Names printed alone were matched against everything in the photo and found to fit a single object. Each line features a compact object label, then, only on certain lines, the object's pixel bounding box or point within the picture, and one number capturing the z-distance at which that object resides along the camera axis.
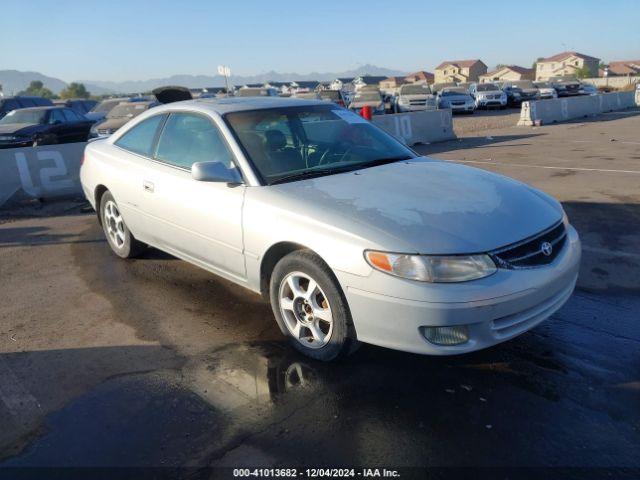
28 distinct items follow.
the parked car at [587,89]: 32.12
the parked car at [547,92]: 31.33
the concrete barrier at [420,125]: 14.16
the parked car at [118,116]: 12.80
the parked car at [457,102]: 26.22
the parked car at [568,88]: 32.16
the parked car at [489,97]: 29.08
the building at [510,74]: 106.19
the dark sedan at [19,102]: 20.30
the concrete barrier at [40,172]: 8.53
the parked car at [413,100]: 23.59
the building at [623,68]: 96.66
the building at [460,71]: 111.06
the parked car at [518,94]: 31.11
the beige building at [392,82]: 89.54
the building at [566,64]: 104.50
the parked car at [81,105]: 24.30
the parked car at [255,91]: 23.17
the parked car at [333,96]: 22.07
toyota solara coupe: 2.89
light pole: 18.70
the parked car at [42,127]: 13.96
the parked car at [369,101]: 21.69
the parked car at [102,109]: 17.80
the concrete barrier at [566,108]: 19.81
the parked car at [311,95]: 21.32
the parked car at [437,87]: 41.12
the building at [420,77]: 107.06
